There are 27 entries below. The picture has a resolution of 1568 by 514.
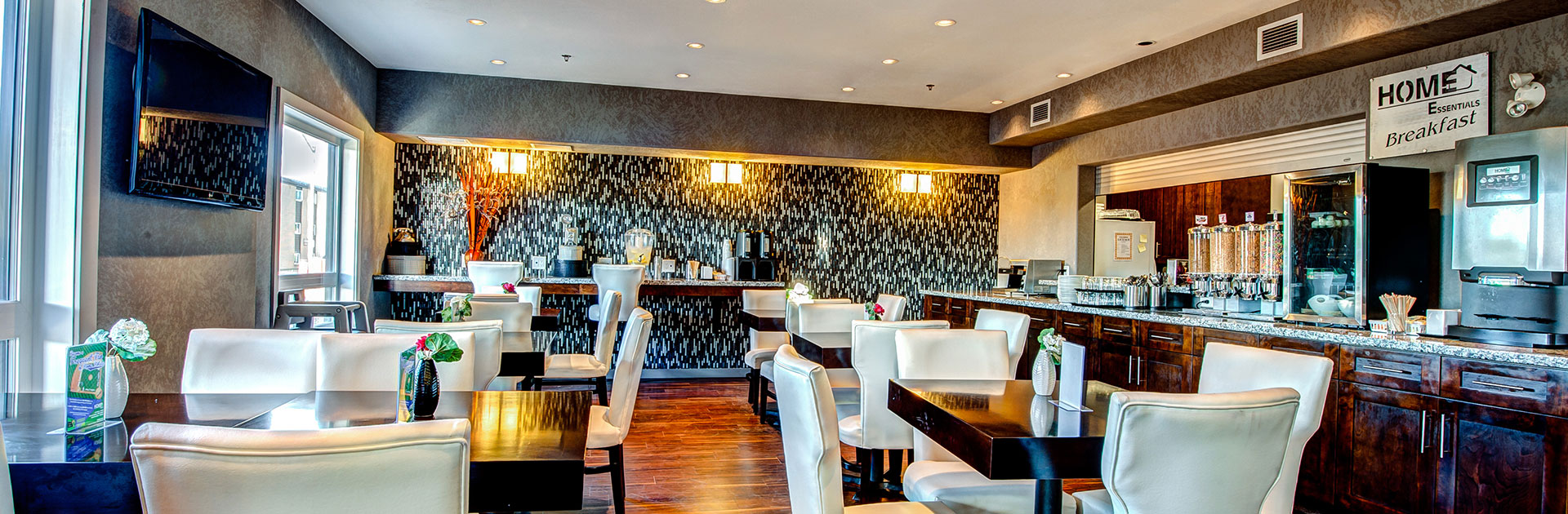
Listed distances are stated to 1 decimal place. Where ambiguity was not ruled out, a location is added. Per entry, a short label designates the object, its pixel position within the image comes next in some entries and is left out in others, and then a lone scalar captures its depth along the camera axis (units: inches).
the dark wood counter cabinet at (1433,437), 115.2
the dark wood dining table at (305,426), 58.5
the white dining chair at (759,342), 227.8
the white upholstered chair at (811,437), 73.1
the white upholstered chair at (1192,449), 66.0
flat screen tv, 130.3
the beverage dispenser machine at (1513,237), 126.1
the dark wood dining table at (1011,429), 73.2
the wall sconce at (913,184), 325.7
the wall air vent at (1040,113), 268.5
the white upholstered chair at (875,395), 127.7
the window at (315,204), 201.8
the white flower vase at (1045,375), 96.0
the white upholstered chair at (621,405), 122.2
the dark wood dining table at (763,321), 211.8
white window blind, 197.5
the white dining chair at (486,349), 117.6
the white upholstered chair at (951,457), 91.5
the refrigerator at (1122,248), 286.4
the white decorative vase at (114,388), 75.0
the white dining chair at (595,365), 180.2
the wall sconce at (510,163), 284.5
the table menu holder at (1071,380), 90.7
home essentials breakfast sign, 157.2
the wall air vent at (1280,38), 174.1
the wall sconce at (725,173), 302.2
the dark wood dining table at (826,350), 146.8
